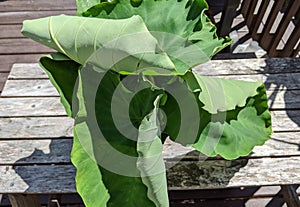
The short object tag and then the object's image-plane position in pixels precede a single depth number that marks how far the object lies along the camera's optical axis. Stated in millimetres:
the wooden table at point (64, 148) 921
